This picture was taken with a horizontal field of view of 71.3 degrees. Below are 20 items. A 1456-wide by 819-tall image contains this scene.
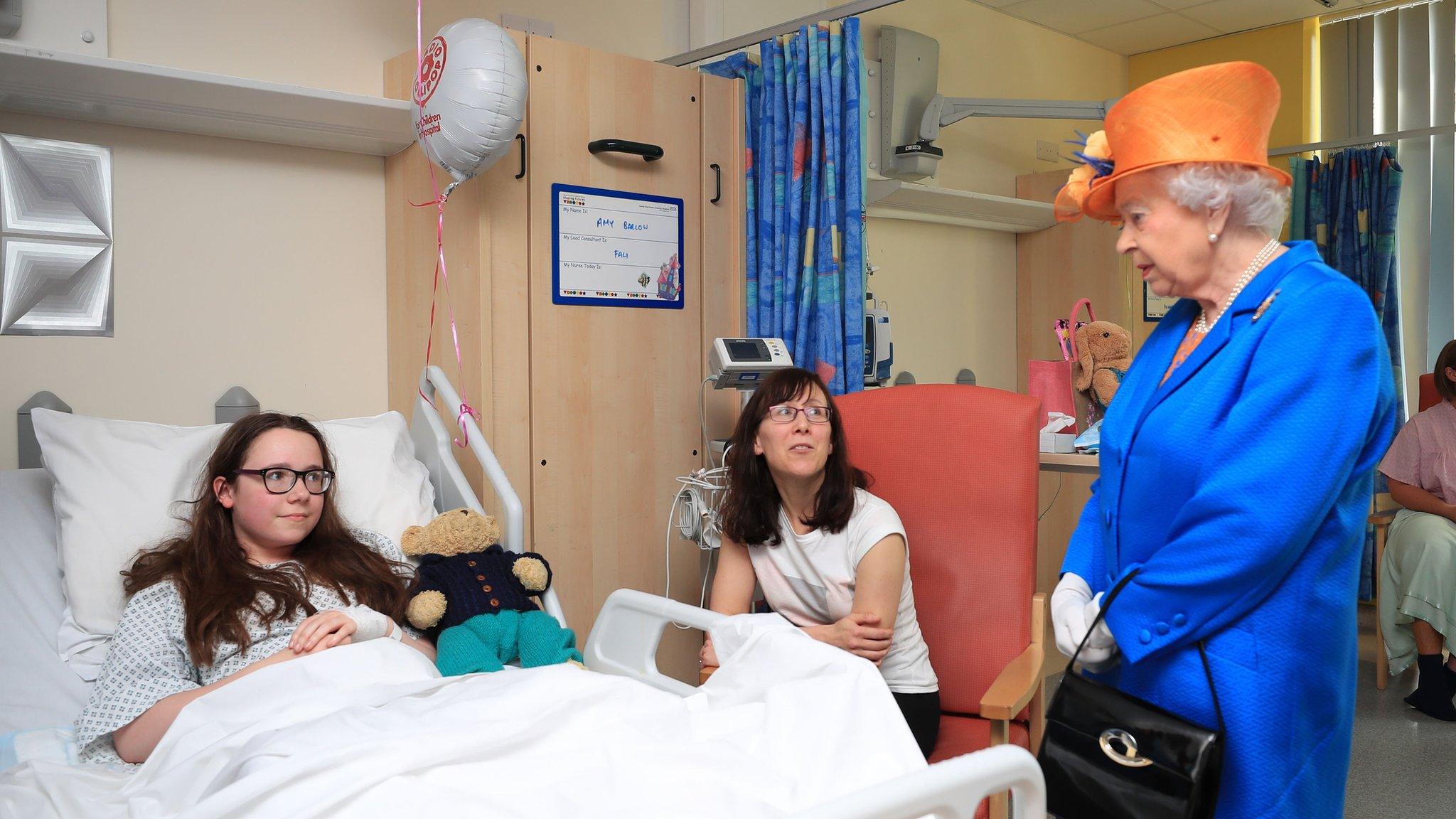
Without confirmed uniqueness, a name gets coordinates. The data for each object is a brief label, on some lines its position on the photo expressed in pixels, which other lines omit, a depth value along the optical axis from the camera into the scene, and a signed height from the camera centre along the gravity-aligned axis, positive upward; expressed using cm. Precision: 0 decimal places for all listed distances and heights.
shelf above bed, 206 +65
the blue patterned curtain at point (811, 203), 281 +53
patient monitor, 267 +7
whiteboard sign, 270 +39
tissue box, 293 -16
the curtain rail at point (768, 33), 273 +103
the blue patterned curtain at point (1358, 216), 292 +49
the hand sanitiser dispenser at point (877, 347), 322 +13
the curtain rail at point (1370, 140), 289 +73
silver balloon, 221 +65
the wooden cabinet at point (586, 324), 259 +18
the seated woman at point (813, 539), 196 -30
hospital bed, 176 -42
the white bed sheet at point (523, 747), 112 -44
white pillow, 188 -21
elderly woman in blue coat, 122 -9
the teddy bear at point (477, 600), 190 -41
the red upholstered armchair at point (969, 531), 211 -31
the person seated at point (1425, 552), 275 -48
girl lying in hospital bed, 161 -36
